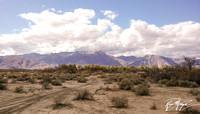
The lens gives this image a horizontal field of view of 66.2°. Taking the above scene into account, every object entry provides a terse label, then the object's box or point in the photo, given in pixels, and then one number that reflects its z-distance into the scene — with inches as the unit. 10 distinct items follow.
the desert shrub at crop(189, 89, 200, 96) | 474.5
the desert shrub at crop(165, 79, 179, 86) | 714.4
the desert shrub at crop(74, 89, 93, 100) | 417.1
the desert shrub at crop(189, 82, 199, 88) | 671.8
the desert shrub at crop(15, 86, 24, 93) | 505.7
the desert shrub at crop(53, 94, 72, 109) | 346.6
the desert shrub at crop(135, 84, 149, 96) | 486.9
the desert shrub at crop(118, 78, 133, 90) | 604.0
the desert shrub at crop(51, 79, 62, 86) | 732.5
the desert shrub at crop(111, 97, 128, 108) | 342.5
